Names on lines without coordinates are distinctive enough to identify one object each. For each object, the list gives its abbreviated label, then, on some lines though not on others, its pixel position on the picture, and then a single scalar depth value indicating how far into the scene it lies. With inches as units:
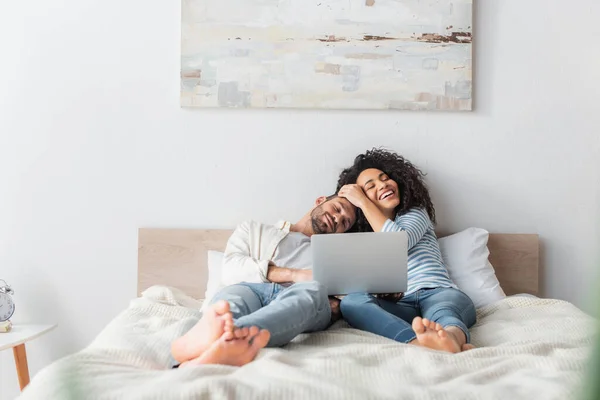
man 50.4
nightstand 84.4
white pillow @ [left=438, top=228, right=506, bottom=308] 86.4
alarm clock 88.4
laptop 69.5
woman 61.8
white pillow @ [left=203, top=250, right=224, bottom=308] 86.6
